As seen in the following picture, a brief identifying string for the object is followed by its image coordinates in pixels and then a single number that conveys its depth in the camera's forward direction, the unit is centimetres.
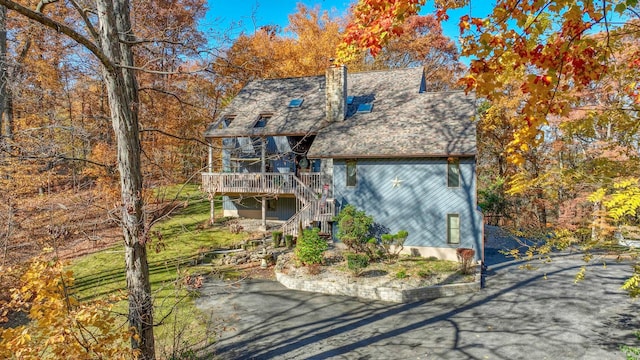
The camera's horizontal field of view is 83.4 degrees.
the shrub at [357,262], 1386
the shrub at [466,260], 1430
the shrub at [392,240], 1586
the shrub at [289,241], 1767
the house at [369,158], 1612
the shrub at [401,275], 1374
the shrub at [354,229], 1588
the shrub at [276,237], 1767
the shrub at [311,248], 1459
